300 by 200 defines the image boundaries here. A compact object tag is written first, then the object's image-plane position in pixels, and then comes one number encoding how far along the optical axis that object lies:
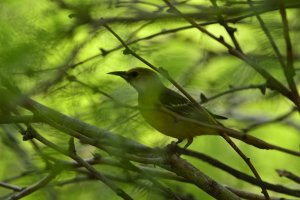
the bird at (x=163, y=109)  3.88
